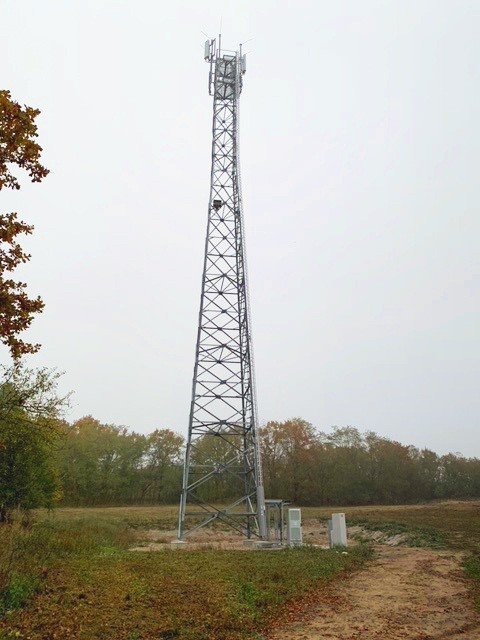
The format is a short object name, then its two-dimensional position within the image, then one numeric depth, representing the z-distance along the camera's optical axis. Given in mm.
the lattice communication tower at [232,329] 18812
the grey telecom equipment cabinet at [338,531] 17922
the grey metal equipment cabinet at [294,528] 18156
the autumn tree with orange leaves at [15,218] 6598
